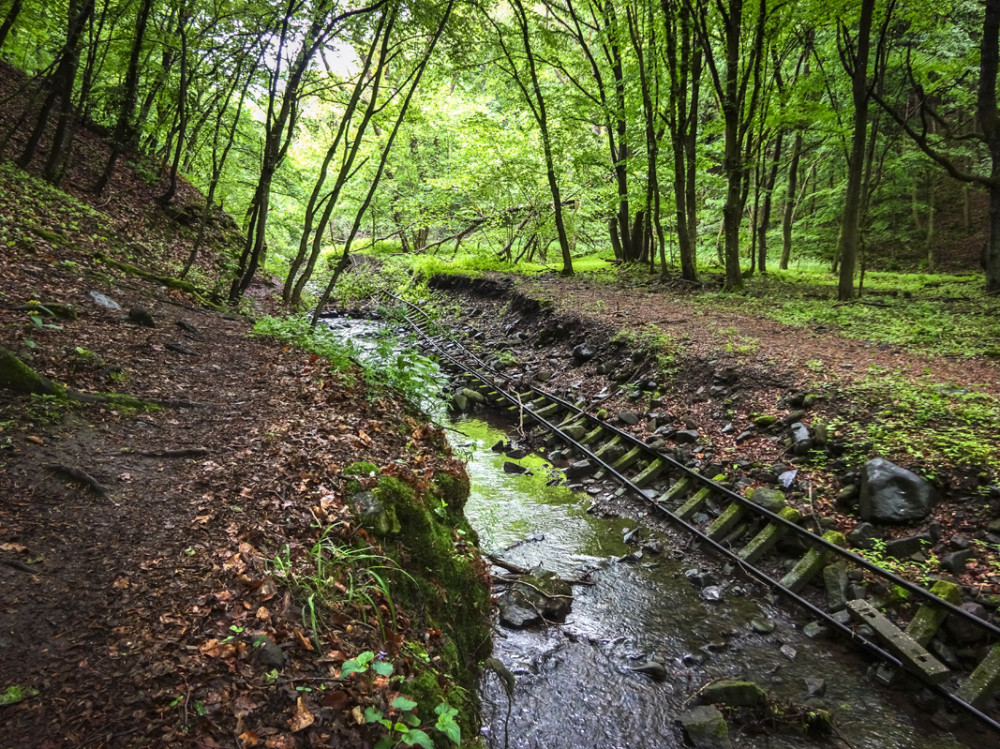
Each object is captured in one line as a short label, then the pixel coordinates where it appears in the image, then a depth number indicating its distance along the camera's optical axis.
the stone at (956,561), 4.77
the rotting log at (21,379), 4.02
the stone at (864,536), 5.33
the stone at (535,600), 4.97
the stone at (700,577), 5.61
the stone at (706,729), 3.80
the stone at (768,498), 6.01
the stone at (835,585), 4.98
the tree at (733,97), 12.40
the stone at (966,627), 4.30
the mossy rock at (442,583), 3.69
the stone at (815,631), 4.84
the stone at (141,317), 6.93
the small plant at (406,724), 2.27
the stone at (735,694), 4.09
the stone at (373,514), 3.94
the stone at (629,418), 8.61
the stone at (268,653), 2.55
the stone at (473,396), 11.04
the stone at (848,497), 5.80
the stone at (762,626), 4.95
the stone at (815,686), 4.27
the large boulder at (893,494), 5.35
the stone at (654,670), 4.43
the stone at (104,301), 6.88
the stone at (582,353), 11.21
